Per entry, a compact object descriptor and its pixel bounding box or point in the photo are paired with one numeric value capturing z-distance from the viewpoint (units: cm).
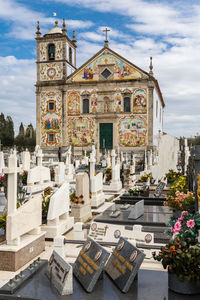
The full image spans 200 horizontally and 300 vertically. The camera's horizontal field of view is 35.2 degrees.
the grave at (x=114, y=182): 1845
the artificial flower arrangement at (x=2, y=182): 1602
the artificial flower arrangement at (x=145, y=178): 2048
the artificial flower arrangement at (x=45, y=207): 908
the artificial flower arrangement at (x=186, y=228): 464
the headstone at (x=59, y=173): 2085
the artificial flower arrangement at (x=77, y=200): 1046
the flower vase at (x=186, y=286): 411
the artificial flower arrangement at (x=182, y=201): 853
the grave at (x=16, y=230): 612
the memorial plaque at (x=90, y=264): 429
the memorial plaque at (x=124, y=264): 425
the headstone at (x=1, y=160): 2272
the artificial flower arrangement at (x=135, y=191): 1403
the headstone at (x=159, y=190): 1386
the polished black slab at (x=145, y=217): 898
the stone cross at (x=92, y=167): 1423
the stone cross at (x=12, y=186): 628
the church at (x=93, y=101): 3859
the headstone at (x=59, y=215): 835
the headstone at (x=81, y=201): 1028
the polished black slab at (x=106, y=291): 411
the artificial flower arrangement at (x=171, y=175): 1768
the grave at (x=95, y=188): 1313
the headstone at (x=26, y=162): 2080
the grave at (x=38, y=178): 1706
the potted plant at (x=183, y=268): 404
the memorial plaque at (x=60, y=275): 418
